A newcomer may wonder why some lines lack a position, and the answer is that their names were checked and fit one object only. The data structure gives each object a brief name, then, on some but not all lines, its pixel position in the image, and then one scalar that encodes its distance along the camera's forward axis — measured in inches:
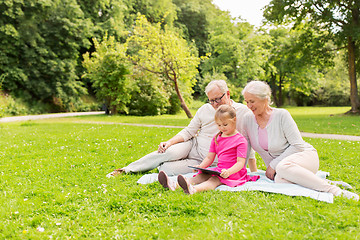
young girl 163.8
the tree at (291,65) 778.8
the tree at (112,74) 841.5
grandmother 154.8
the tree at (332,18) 692.1
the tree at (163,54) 681.6
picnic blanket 144.1
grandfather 201.2
